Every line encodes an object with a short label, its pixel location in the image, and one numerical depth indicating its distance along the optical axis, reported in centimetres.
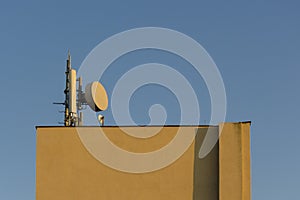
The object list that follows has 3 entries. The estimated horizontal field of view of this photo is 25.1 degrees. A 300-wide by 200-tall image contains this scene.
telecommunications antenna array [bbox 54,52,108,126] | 2950
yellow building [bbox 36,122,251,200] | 2608
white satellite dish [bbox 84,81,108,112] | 2955
